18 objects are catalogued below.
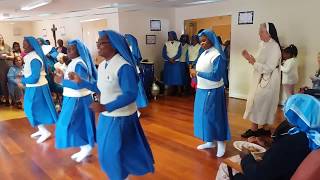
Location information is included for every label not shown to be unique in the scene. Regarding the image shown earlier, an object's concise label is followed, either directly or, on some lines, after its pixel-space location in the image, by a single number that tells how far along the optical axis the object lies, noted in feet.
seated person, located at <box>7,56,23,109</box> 19.34
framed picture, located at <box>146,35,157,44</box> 23.01
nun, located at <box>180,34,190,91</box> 22.37
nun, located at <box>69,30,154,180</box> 6.74
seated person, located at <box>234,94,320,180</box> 4.46
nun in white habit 11.53
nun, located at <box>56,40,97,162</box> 10.08
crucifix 26.71
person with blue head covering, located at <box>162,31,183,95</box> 22.02
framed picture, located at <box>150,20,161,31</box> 23.04
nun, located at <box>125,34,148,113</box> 15.83
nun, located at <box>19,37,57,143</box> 11.88
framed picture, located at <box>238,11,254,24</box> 19.22
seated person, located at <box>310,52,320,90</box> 10.51
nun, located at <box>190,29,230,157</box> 10.01
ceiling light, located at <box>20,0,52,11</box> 17.85
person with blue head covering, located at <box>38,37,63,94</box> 16.55
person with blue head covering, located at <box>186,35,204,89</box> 21.54
